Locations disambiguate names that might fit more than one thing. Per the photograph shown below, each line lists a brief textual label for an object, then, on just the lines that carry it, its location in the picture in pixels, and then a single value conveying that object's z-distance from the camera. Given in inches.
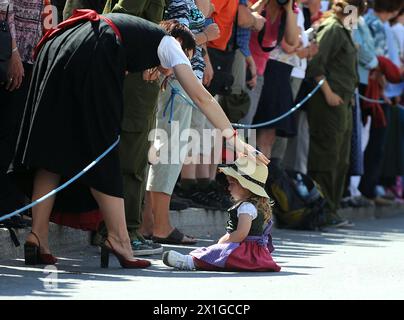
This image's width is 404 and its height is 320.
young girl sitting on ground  573.5
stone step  594.3
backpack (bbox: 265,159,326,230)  858.1
